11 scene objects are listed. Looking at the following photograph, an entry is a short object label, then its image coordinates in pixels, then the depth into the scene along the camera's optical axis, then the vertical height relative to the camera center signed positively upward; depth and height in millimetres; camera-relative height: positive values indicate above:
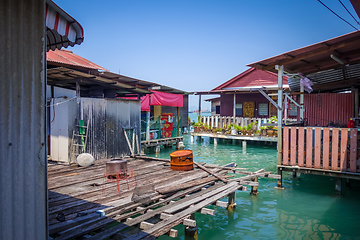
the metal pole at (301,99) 11978 +854
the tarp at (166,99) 19744 +1385
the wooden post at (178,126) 20709 -704
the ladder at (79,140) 10164 -873
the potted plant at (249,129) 20906 -849
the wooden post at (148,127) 17088 -618
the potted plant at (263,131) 20094 -947
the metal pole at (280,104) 9414 +496
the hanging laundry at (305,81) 11209 +1549
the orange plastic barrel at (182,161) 9180 -1470
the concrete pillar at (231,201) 7648 -2339
